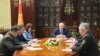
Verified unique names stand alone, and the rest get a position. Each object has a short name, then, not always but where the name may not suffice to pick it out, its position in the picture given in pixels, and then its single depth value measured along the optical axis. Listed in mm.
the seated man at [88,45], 2744
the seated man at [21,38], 4084
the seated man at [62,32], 4927
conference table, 2711
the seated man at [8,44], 2885
